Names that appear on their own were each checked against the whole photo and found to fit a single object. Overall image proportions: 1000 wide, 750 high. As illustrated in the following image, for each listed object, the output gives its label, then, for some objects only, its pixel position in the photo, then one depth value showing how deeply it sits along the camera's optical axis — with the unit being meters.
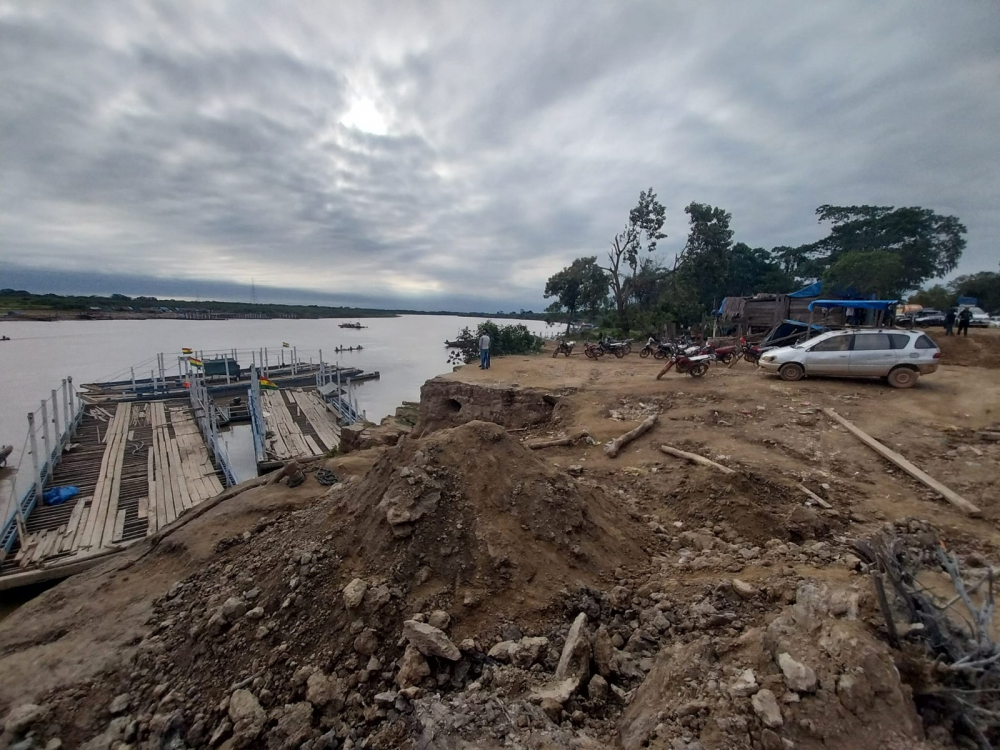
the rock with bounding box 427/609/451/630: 3.10
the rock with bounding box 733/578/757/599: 3.16
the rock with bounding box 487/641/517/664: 2.86
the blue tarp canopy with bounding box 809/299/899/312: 16.19
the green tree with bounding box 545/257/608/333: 29.81
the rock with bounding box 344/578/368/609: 3.28
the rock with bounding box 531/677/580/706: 2.48
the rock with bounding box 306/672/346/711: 2.81
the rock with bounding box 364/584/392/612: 3.29
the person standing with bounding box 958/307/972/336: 17.53
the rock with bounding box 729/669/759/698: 2.12
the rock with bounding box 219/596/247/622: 3.58
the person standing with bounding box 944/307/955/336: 17.55
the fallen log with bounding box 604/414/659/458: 7.17
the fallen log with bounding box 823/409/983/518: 4.84
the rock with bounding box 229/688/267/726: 2.79
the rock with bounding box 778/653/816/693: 2.02
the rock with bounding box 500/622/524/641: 3.05
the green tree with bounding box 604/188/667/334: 28.30
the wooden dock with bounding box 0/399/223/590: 9.55
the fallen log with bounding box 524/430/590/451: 7.90
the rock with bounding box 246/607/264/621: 3.50
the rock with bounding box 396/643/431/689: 2.79
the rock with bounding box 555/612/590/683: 2.67
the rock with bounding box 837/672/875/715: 1.94
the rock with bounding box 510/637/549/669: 2.83
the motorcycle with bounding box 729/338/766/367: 14.59
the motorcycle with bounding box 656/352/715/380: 11.60
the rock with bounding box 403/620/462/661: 2.85
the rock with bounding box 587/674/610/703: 2.54
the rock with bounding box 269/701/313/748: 2.65
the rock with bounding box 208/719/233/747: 2.79
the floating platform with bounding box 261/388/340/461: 18.39
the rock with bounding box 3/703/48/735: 3.22
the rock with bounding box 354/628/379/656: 3.04
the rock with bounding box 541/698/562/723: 2.39
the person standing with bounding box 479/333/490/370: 15.38
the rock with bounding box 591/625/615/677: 2.75
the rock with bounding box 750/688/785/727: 1.93
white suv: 9.49
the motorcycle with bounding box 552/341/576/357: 19.72
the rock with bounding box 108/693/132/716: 3.26
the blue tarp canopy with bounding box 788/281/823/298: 21.06
